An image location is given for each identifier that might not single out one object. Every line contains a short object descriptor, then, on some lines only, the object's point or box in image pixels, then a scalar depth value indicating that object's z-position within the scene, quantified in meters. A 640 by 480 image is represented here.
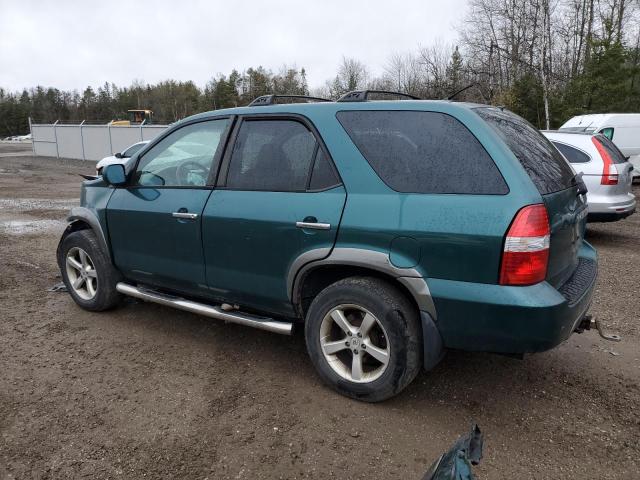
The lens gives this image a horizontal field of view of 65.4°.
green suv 2.54
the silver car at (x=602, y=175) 7.00
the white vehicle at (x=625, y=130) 13.59
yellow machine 45.72
